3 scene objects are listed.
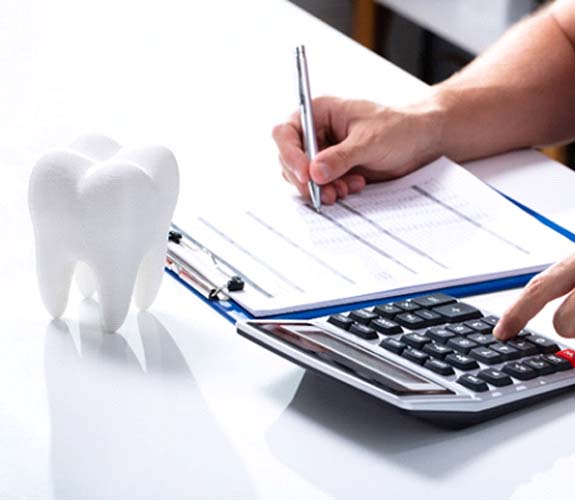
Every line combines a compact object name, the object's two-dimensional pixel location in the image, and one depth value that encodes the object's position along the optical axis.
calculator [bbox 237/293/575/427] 1.05
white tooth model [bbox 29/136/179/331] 1.11
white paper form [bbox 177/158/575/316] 1.21
